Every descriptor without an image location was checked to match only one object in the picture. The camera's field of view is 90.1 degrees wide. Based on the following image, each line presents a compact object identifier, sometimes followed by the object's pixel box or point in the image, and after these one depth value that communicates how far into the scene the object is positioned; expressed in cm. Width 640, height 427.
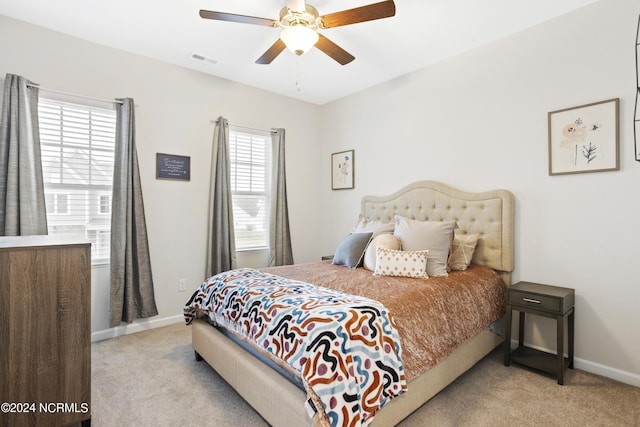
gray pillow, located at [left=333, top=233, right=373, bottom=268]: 299
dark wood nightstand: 220
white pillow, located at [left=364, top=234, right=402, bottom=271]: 282
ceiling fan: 196
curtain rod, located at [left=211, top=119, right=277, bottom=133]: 367
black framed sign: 331
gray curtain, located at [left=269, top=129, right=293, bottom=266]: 411
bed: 163
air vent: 316
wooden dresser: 144
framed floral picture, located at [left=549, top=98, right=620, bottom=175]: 229
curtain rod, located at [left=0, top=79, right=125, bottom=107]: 262
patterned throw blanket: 135
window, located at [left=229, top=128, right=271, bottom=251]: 389
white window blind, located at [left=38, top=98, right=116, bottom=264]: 275
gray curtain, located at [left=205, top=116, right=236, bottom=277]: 359
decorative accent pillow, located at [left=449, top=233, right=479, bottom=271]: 277
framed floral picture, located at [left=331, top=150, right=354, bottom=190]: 424
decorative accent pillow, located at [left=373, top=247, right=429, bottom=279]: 252
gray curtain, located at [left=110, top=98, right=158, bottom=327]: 296
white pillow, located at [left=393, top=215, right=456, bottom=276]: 259
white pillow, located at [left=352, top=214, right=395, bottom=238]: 315
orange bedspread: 180
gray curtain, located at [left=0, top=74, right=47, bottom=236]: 247
